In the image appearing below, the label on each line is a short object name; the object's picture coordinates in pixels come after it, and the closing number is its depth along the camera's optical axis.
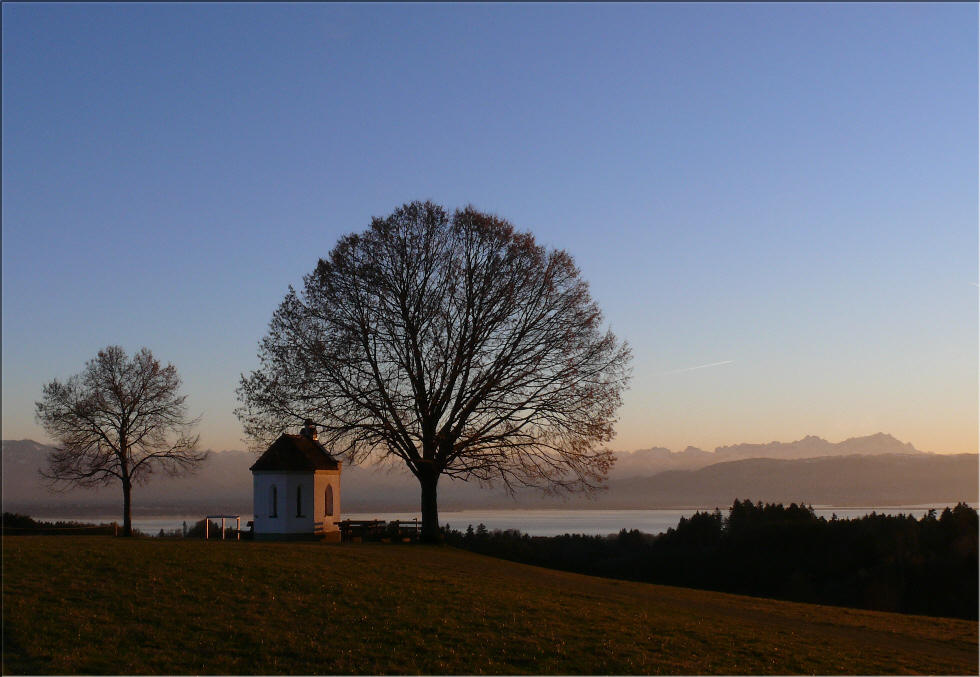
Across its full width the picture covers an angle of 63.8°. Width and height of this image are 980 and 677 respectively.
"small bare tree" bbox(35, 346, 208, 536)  39.75
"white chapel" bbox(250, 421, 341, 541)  37.25
